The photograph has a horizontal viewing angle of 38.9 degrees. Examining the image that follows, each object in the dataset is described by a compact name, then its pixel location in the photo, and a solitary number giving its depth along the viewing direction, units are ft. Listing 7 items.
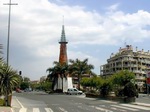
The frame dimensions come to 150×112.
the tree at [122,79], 90.27
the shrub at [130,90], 75.23
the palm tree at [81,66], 183.77
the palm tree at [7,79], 67.68
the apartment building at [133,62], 249.05
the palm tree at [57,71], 181.37
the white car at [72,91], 157.89
